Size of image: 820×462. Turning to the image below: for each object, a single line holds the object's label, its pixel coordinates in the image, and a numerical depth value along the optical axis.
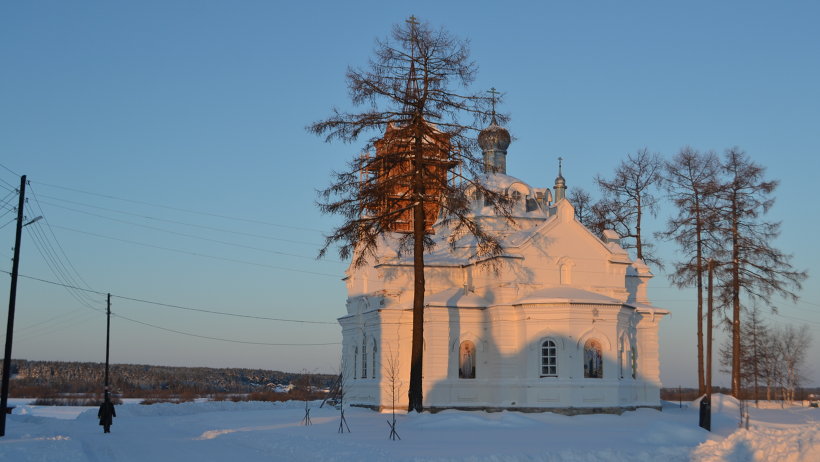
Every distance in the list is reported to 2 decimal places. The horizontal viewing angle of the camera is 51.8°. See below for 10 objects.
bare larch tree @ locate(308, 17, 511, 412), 25.58
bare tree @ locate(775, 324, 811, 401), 53.09
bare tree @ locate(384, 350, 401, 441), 32.12
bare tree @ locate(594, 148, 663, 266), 41.19
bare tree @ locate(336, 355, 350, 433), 36.30
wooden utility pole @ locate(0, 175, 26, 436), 23.34
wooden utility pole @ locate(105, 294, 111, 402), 34.84
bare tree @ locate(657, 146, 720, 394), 37.28
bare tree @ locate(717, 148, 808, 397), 37.38
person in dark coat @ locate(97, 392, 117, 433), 25.03
